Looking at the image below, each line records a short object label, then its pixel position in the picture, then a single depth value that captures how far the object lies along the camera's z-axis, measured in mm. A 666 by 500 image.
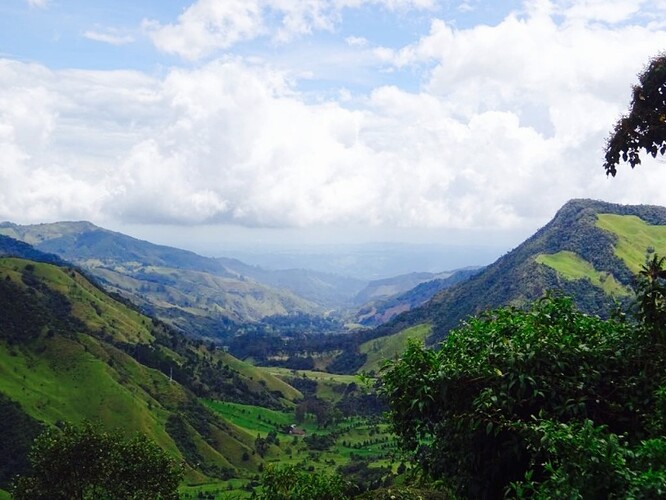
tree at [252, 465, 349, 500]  21734
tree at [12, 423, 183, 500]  46375
